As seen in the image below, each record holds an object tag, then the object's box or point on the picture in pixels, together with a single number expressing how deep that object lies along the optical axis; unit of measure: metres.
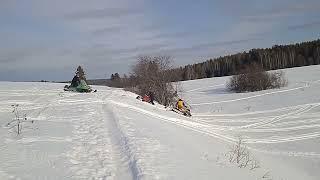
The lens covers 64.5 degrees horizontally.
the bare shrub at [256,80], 35.85
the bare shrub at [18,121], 6.68
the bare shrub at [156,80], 24.39
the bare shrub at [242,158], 6.70
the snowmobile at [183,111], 16.18
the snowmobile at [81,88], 18.26
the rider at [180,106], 16.55
